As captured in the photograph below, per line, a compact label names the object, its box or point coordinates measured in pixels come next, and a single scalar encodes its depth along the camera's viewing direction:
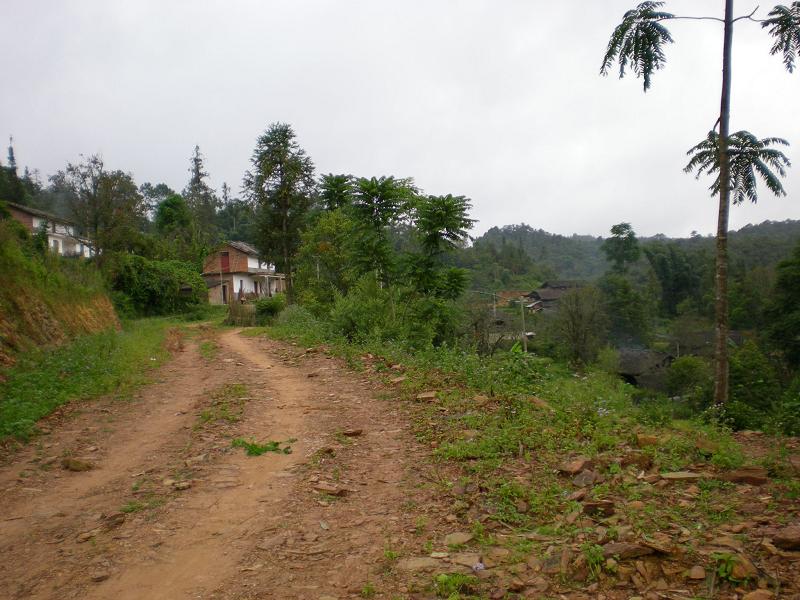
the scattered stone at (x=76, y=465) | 6.30
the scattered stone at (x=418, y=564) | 3.80
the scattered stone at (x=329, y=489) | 5.26
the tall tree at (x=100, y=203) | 30.77
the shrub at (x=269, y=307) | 31.03
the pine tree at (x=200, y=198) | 63.83
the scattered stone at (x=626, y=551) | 3.50
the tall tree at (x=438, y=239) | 17.58
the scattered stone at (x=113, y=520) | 4.68
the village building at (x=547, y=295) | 58.05
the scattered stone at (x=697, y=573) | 3.26
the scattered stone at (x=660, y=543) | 3.48
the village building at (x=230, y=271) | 51.34
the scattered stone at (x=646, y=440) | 5.82
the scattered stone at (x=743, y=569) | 3.18
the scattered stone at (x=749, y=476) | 4.69
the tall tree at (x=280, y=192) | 31.58
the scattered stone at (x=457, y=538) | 4.14
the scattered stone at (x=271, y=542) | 4.23
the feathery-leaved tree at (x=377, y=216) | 17.67
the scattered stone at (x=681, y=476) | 4.87
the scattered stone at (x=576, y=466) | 5.22
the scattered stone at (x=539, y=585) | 3.37
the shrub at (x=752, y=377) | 18.67
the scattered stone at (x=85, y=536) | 4.46
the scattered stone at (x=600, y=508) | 4.25
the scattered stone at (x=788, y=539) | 3.40
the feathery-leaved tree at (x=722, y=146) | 12.15
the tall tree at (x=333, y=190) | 28.70
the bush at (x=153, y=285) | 31.89
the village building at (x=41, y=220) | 41.19
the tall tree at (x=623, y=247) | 60.97
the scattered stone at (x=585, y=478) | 4.94
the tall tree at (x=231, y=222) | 80.00
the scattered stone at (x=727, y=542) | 3.50
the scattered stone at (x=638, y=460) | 5.25
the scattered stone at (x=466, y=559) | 3.77
